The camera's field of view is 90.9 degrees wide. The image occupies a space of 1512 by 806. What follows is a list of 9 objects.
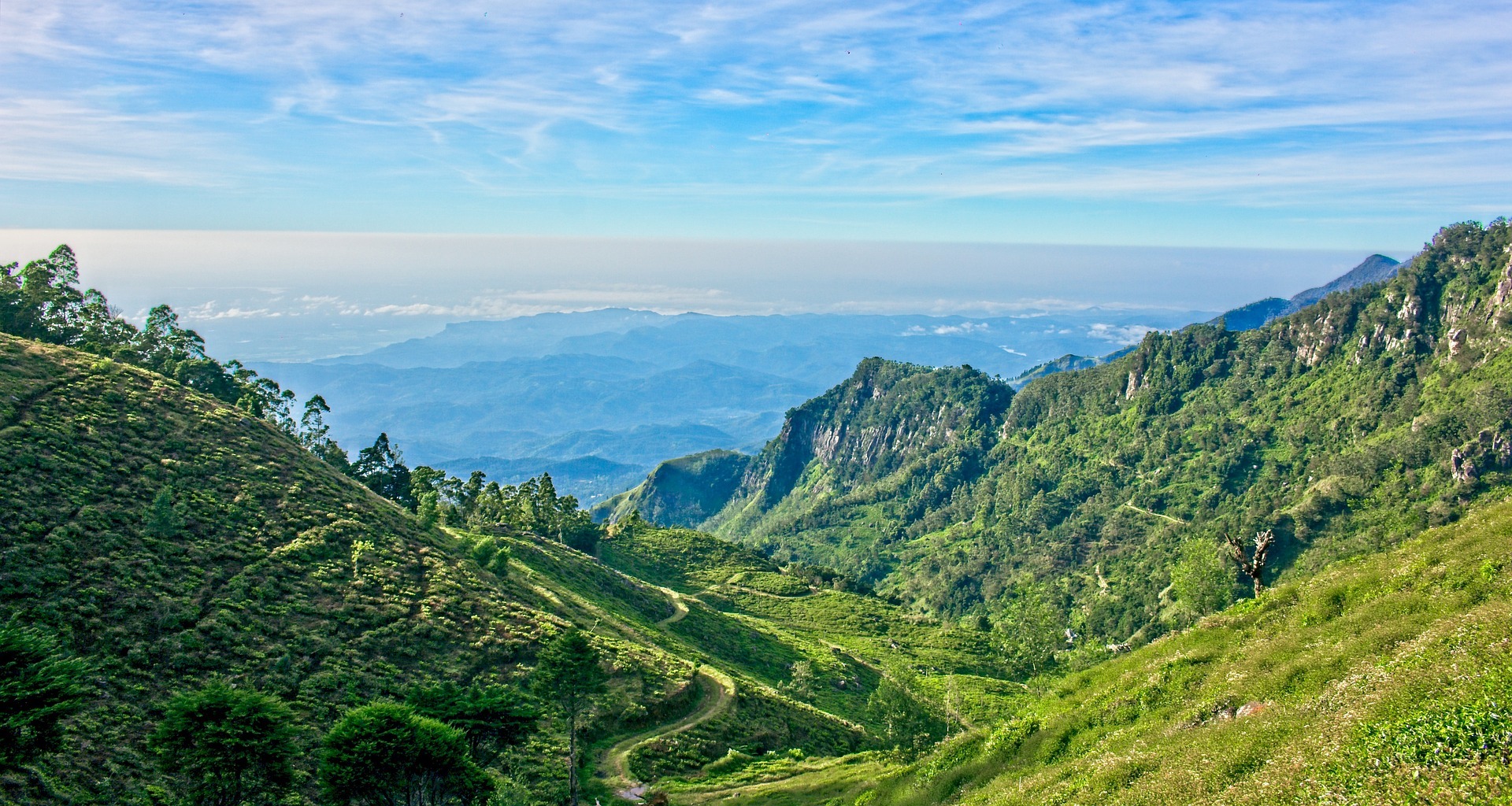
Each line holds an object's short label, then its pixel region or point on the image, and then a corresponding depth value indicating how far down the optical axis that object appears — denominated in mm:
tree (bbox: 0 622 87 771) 26484
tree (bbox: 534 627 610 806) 43312
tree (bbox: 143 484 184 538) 51562
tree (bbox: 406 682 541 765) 38719
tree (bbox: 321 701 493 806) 32000
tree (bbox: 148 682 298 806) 29844
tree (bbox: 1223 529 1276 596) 40344
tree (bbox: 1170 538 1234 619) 68625
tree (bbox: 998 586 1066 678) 70375
